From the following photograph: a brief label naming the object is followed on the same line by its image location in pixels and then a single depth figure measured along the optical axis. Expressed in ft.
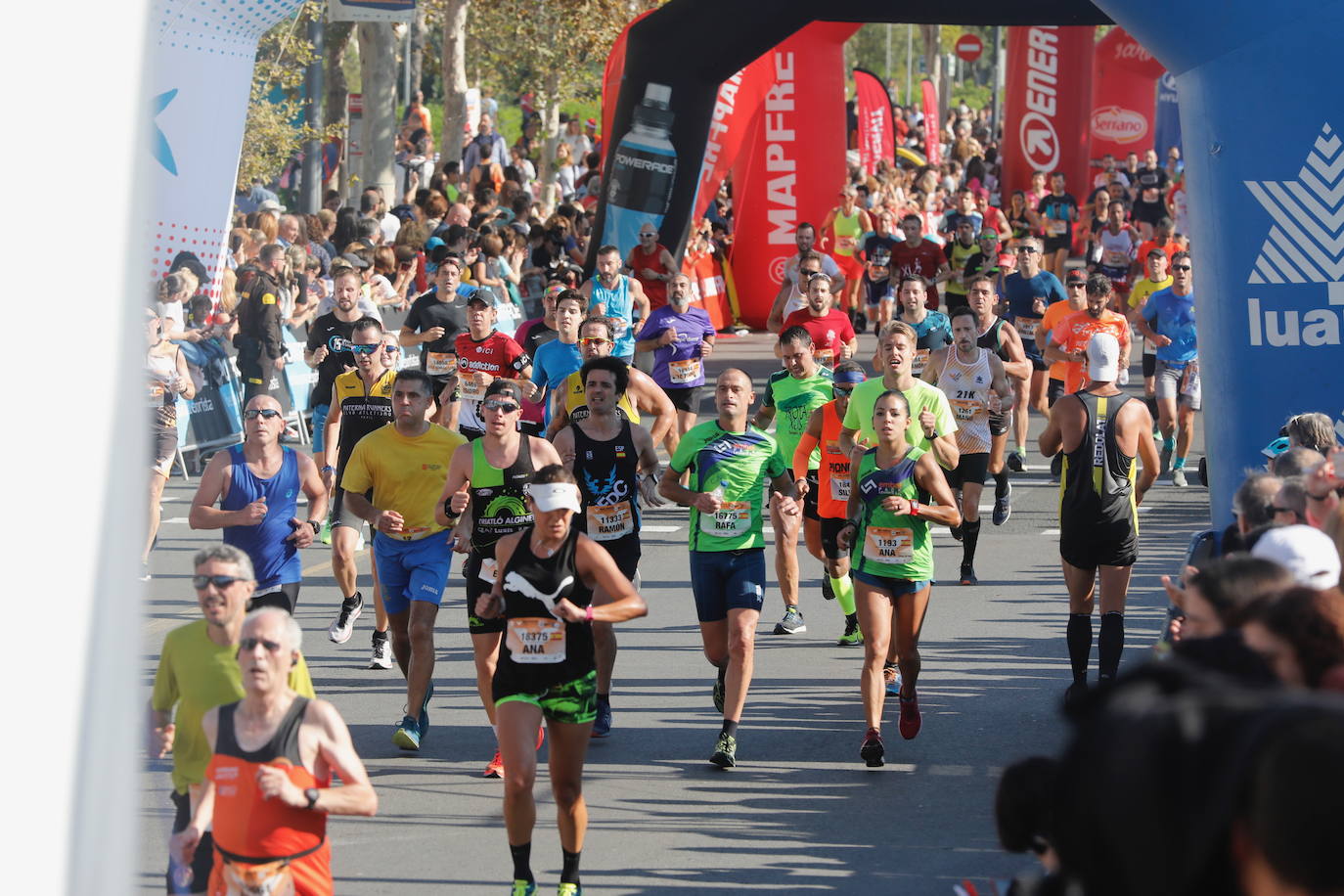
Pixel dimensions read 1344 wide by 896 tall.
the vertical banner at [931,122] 152.35
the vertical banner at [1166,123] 146.61
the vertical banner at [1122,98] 128.06
